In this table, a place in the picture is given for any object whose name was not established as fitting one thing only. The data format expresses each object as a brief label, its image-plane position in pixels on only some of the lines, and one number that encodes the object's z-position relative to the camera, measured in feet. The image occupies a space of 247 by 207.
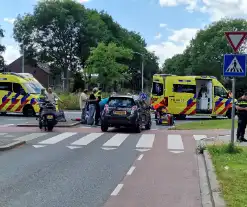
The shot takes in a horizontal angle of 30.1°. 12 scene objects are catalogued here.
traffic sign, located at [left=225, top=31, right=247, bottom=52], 39.99
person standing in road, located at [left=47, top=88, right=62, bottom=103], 66.03
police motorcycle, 60.54
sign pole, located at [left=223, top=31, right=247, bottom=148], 40.08
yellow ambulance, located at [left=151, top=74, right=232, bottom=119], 95.86
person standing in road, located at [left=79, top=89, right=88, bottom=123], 74.84
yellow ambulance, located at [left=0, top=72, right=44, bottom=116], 93.40
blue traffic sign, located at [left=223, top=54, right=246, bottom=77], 40.19
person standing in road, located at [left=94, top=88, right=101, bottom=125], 72.49
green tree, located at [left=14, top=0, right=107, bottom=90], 224.74
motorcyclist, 62.43
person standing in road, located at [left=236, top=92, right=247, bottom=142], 50.72
